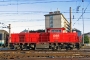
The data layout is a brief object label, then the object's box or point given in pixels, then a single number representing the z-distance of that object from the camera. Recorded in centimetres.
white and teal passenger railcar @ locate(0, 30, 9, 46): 3152
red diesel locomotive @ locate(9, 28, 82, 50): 2394
